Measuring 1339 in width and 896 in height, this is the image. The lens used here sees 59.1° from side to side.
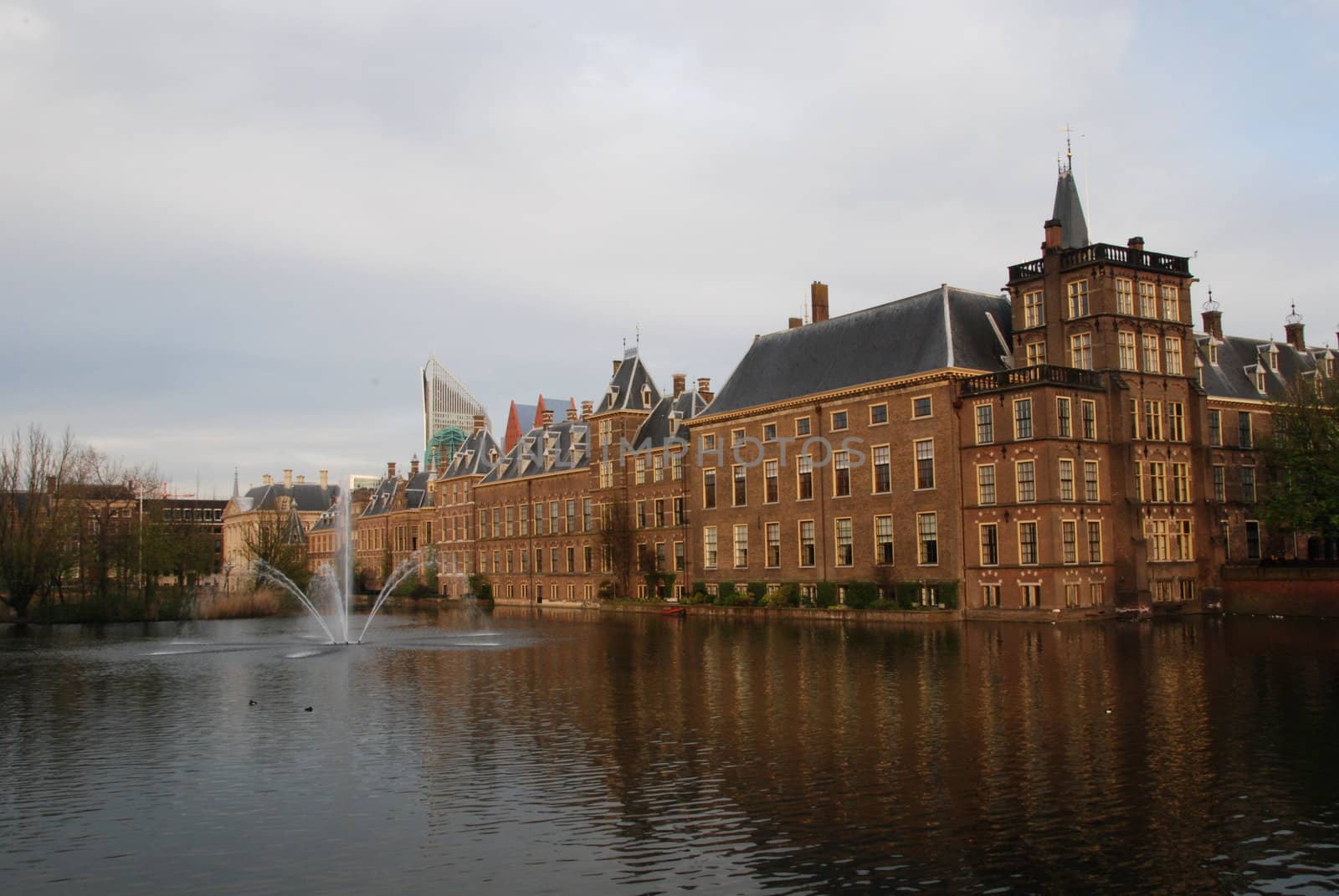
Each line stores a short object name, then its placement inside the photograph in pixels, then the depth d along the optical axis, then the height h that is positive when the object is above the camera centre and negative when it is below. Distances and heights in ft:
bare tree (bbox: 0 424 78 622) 226.58 +10.25
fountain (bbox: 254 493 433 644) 186.29 -3.22
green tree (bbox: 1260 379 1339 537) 180.55 +11.57
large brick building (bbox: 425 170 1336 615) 178.19 +17.72
